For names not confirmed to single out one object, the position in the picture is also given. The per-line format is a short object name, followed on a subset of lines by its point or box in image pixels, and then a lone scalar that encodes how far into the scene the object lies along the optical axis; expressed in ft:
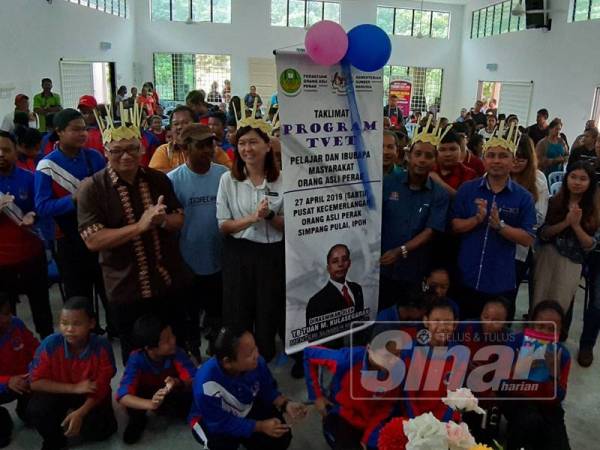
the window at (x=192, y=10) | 45.14
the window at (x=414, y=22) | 49.70
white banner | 7.22
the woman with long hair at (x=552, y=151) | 19.43
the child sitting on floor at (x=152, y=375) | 7.47
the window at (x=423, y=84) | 51.57
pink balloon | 6.89
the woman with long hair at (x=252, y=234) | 7.77
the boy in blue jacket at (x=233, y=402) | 6.69
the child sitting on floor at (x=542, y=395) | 7.22
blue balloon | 7.22
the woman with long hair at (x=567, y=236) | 9.20
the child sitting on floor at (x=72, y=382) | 7.28
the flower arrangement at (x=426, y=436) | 4.41
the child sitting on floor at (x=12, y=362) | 7.54
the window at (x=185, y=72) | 46.42
